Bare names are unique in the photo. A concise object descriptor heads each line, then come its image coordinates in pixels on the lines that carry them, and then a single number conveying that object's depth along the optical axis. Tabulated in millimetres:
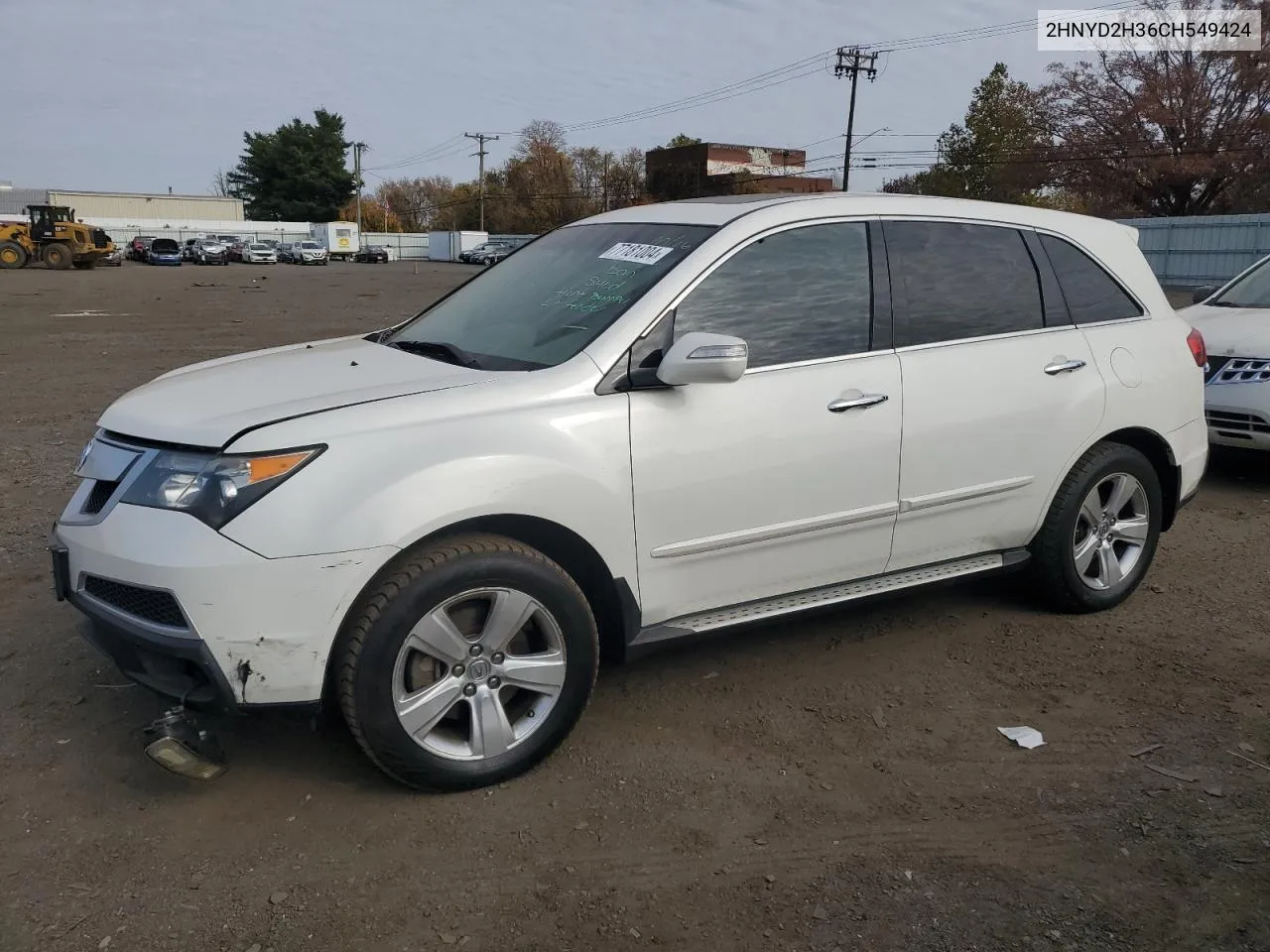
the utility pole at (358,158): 96938
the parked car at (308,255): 63875
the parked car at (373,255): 73812
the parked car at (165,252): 53969
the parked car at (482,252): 67781
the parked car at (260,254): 61156
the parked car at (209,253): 56488
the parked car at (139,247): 56781
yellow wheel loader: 42062
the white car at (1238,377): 6680
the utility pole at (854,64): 52500
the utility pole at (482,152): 91625
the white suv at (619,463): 2861
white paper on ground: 3535
